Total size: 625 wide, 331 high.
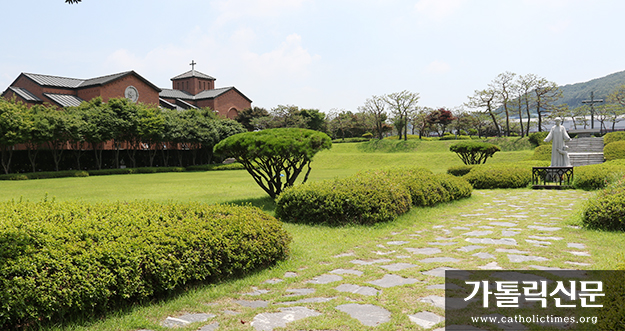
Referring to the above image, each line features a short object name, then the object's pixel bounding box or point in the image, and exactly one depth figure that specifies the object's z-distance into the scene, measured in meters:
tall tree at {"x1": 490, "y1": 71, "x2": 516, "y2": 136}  41.03
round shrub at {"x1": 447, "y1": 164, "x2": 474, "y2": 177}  16.72
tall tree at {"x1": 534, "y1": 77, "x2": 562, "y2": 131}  40.63
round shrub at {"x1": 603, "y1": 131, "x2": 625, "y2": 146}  24.66
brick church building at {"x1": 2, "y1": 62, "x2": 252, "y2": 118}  40.19
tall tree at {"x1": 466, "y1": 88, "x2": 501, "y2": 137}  41.12
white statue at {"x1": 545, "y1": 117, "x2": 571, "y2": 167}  14.09
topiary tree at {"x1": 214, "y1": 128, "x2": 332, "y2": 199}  8.90
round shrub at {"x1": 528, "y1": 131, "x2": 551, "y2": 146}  33.97
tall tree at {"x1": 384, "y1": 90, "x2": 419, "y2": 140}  44.16
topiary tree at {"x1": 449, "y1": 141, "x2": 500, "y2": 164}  19.23
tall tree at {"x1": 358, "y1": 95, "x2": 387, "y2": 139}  46.18
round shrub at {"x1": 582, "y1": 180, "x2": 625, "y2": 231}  6.26
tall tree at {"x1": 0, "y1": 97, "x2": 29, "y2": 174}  23.86
